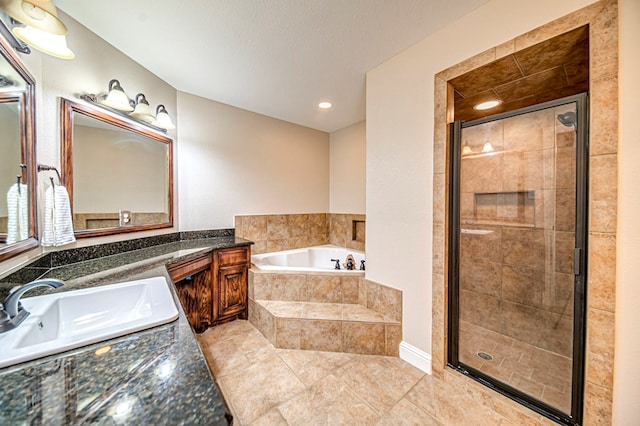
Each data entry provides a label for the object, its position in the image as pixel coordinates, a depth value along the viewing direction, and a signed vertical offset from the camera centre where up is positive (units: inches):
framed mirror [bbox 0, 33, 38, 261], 44.7 +10.8
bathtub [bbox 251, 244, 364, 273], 123.0 -24.8
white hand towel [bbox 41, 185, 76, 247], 57.7 -1.9
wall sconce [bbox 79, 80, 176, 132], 70.5 +32.4
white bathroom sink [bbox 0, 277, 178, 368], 28.0 -15.8
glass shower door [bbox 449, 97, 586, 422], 52.9 -11.5
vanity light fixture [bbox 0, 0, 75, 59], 41.5 +33.8
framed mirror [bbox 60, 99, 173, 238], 66.4 +12.5
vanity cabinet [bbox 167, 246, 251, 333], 90.7 -30.4
